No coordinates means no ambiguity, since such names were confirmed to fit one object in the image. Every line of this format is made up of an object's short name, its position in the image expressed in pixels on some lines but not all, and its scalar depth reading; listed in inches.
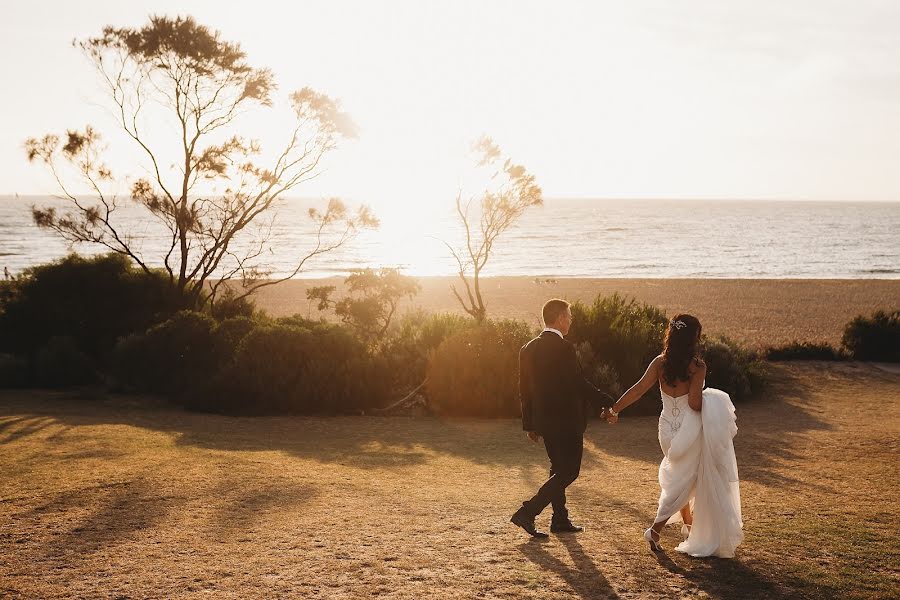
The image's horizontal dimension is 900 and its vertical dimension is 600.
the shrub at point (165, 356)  569.6
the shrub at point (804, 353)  732.7
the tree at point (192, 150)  690.8
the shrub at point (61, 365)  585.0
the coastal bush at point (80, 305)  646.5
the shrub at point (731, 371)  583.2
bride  244.8
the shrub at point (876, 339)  738.2
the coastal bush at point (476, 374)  523.5
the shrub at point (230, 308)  697.0
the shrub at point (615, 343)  546.1
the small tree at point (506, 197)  831.1
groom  263.9
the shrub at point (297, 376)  525.0
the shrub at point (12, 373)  585.3
